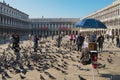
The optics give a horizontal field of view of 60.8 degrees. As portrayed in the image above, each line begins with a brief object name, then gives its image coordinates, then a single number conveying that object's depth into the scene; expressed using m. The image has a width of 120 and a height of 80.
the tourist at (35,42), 9.79
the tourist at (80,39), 9.39
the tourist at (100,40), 9.79
